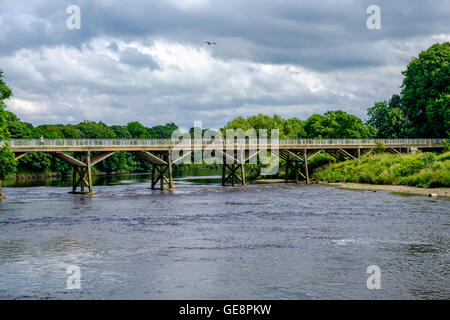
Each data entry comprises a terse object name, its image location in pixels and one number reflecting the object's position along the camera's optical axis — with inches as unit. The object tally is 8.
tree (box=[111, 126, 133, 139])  7042.3
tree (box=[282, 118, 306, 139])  4652.8
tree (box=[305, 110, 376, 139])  4458.7
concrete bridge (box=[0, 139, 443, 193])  2512.7
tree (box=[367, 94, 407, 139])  4281.5
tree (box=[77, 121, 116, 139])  6018.7
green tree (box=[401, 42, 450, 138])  3772.1
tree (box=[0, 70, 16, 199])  2129.7
